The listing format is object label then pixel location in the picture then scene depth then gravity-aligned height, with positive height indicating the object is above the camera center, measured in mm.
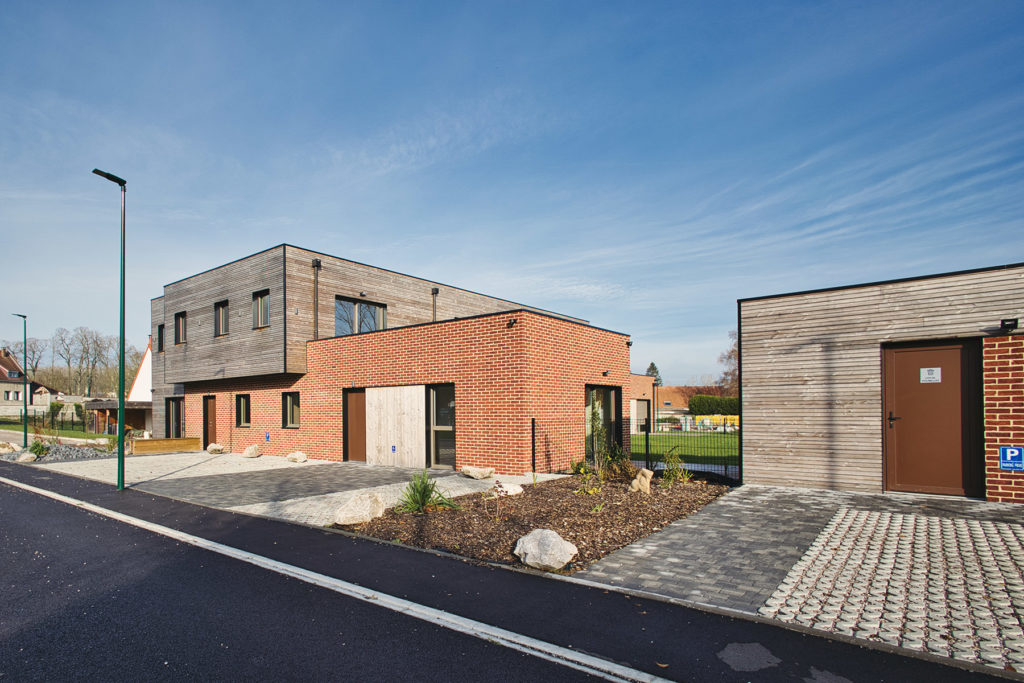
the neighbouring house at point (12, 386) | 72312 -3060
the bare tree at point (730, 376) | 51906 -1286
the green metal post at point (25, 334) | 24278 +1348
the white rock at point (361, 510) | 8047 -2162
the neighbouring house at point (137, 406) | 30688 -2311
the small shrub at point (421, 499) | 8531 -2127
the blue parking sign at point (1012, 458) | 8391 -1447
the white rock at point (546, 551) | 5824 -2003
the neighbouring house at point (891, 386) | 8578 -405
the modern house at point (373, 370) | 13328 -197
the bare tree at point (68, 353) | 77750 +1515
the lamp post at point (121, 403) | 11893 -881
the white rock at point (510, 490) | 9727 -2259
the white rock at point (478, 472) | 12414 -2442
